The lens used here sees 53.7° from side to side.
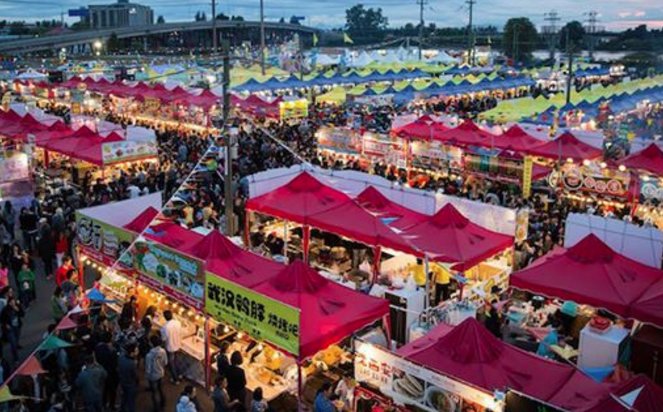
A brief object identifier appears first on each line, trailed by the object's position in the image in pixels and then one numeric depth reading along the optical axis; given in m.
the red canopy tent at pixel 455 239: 11.58
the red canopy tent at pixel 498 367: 6.80
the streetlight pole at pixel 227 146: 12.70
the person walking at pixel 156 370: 8.38
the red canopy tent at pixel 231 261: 9.74
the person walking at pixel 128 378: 8.12
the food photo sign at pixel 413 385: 6.68
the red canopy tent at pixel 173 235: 10.77
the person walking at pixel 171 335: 8.99
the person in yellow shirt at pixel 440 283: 11.98
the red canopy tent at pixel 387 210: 13.25
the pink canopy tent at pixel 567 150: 18.98
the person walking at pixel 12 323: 9.59
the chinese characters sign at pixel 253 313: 7.61
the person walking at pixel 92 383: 7.87
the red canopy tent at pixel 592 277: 9.70
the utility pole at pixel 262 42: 43.94
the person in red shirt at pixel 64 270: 11.23
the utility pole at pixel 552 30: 76.62
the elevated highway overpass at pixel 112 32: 76.44
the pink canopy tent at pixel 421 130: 21.67
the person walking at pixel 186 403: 7.29
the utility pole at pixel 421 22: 68.28
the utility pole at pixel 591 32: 93.62
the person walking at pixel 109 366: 8.47
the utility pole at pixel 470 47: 68.00
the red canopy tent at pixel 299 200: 14.02
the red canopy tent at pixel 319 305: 7.97
